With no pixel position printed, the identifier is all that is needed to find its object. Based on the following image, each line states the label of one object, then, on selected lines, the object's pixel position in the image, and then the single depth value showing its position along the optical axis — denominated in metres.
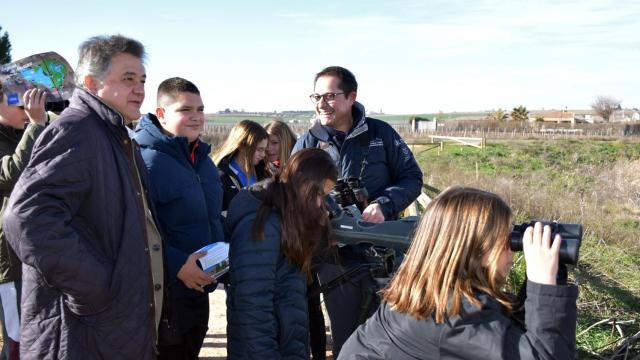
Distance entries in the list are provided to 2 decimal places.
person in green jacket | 2.83
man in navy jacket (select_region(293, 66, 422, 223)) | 3.65
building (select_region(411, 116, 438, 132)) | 66.64
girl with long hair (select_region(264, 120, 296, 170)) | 5.17
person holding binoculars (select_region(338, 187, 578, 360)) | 1.72
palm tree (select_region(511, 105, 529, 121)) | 86.49
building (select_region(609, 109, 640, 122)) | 87.56
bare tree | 88.50
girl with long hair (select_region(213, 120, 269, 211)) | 4.37
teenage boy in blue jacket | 2.89
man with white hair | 2.03
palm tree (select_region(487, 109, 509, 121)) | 83.04
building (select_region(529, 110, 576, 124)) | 100.84
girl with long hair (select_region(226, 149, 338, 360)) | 2.38
